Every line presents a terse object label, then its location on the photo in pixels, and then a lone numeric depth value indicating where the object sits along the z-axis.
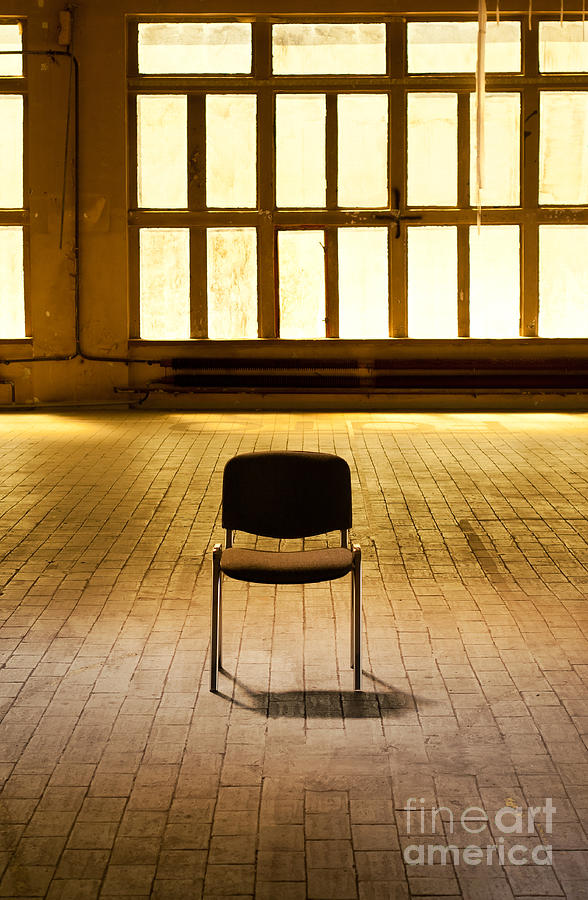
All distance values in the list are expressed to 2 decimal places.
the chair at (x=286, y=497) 4.77
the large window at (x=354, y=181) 14.30
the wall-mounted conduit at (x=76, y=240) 14.16
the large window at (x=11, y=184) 14.34
